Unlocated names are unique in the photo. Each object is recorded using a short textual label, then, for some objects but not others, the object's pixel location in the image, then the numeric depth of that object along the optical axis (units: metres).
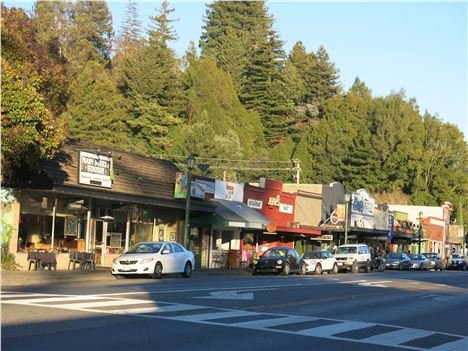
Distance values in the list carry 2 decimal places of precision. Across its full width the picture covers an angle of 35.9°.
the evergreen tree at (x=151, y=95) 71.50
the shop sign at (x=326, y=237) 53.22
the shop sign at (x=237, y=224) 39.16
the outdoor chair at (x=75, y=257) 30.19
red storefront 46.44
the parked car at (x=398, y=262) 56.97
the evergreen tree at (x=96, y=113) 61.44
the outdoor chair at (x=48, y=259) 28.20
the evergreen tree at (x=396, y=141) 91.19
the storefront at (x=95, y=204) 29.42
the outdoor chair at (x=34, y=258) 28.14
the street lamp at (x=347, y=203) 52.47
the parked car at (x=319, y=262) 41.11
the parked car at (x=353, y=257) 45.72
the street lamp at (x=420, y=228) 71.92
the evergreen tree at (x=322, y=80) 100.25
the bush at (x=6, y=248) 27.97
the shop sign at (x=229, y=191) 42.16
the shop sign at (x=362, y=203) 62.78
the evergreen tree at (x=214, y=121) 69.25
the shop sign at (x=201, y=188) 38.50
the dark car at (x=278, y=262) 37.16
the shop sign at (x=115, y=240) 34.62
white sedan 27.25
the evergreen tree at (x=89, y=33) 84.00
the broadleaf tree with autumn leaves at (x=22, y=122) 23.64
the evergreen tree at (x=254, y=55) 92.75
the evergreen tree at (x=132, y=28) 109.12
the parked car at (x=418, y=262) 58.44
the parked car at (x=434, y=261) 61.50
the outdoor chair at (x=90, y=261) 30.35
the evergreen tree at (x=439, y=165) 94.19
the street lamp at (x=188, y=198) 34.22
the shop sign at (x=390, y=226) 70.31
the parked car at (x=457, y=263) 68.57
